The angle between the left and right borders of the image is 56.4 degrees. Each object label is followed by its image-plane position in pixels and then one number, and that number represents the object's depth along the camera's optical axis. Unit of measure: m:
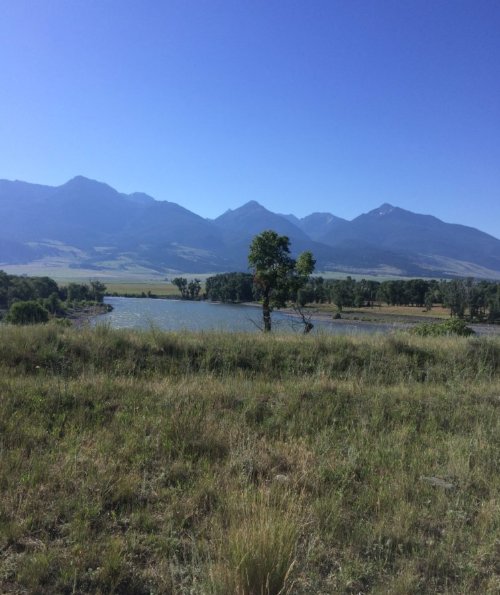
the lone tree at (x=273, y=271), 36.22
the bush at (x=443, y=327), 19.48
